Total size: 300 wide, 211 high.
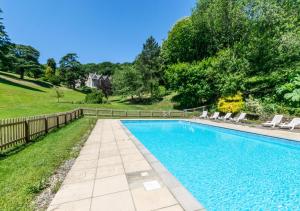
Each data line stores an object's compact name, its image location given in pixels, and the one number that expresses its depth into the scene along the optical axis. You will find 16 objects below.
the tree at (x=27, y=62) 35.06
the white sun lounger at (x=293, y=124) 8.30
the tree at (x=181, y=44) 21.32
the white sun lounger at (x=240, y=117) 11.67
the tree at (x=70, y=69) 43.28
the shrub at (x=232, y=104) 13.50
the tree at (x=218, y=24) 16.37
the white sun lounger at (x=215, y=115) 13.99
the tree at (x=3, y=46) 27.59
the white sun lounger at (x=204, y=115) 15.23
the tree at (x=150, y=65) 27.68
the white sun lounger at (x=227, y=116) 13.02
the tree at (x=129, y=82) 28.23
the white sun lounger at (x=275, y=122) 9.20
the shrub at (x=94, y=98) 23.65
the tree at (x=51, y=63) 52.11
